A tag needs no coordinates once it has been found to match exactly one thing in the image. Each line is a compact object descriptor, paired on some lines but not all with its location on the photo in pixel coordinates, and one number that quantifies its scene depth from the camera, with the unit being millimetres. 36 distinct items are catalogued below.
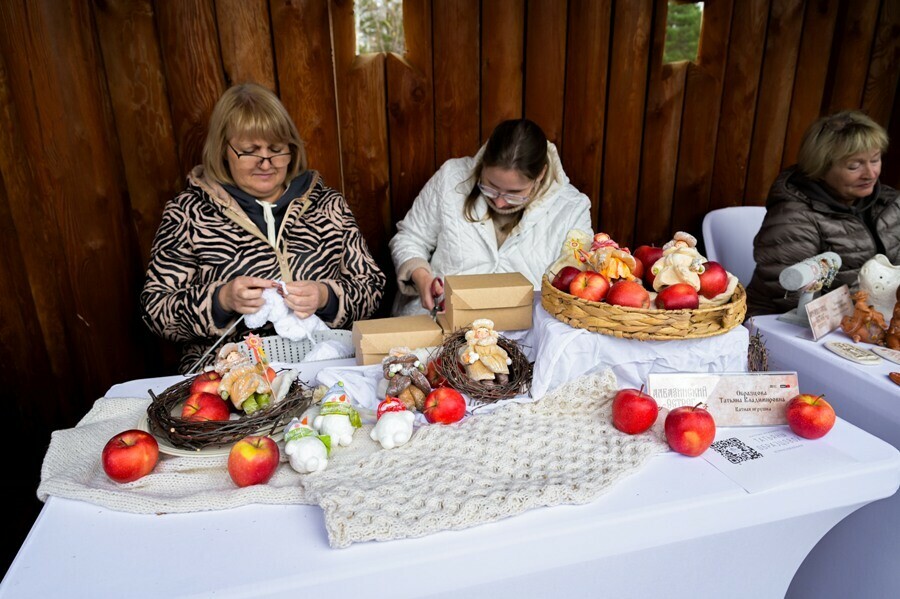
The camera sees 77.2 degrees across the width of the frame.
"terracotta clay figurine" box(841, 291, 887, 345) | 1421
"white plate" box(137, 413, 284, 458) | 986
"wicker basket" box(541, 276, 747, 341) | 1102
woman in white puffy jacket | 1976
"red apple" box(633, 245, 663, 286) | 1275
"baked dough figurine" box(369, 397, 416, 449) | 1023
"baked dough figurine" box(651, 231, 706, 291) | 1168
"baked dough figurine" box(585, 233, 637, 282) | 1217
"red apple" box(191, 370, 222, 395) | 1078
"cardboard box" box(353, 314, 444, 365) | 1297
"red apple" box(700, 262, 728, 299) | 1174
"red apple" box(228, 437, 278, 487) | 911
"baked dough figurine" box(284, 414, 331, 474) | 941
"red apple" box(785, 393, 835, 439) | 1044
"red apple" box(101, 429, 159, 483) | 912
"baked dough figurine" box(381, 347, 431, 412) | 1139
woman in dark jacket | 1940
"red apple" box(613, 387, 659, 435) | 1045
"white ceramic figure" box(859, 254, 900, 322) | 1457
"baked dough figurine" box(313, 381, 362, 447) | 1021
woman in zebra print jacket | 1633
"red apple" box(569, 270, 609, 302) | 1179
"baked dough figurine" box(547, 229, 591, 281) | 1348
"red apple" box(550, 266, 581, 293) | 1247
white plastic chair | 2451
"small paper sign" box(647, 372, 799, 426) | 1109
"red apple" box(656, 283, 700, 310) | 1122
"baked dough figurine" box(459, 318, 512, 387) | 1159
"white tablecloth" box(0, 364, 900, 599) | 762
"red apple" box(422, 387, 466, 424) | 1095
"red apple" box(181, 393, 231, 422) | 1009
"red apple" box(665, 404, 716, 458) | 994
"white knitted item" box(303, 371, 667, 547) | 839
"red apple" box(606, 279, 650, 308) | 1134
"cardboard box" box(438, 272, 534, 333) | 1287
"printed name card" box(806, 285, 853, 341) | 1447
